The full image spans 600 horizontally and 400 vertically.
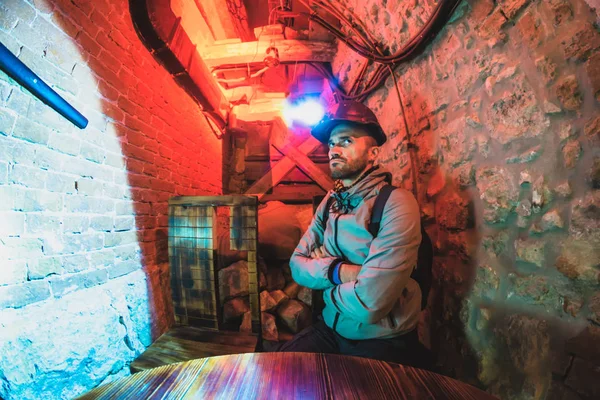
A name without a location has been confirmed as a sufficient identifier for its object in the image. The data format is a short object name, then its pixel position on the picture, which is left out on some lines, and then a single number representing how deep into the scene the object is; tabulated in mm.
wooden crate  1948
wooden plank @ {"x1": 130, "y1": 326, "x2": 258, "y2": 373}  1618
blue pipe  1195
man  1348
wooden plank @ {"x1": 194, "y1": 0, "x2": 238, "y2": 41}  3121
